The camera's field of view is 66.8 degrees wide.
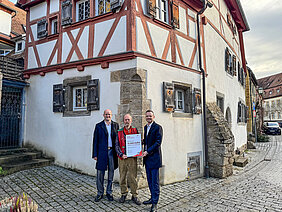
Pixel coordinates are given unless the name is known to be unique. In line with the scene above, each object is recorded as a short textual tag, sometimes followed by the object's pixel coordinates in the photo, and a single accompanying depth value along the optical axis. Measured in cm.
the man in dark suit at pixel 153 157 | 394
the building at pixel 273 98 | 5025
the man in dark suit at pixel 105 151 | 426
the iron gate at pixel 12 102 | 698
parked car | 2308
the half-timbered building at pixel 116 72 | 559
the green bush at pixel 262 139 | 1680
